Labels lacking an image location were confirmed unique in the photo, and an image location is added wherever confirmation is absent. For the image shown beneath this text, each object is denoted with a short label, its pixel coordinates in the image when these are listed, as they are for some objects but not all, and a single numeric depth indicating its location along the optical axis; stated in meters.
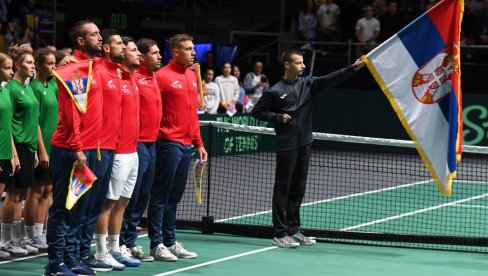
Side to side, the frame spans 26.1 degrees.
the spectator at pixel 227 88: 23.27
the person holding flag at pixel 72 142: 9.40
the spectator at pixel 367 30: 26.78
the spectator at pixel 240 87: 23.92
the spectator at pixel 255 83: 25.03
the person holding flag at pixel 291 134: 12.19
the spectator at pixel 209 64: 23.98
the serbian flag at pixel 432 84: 11.35
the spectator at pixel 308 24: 27.78
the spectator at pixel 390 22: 26.83
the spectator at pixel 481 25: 26.69
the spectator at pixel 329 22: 27.64
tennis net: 12.88
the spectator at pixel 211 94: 22.59
